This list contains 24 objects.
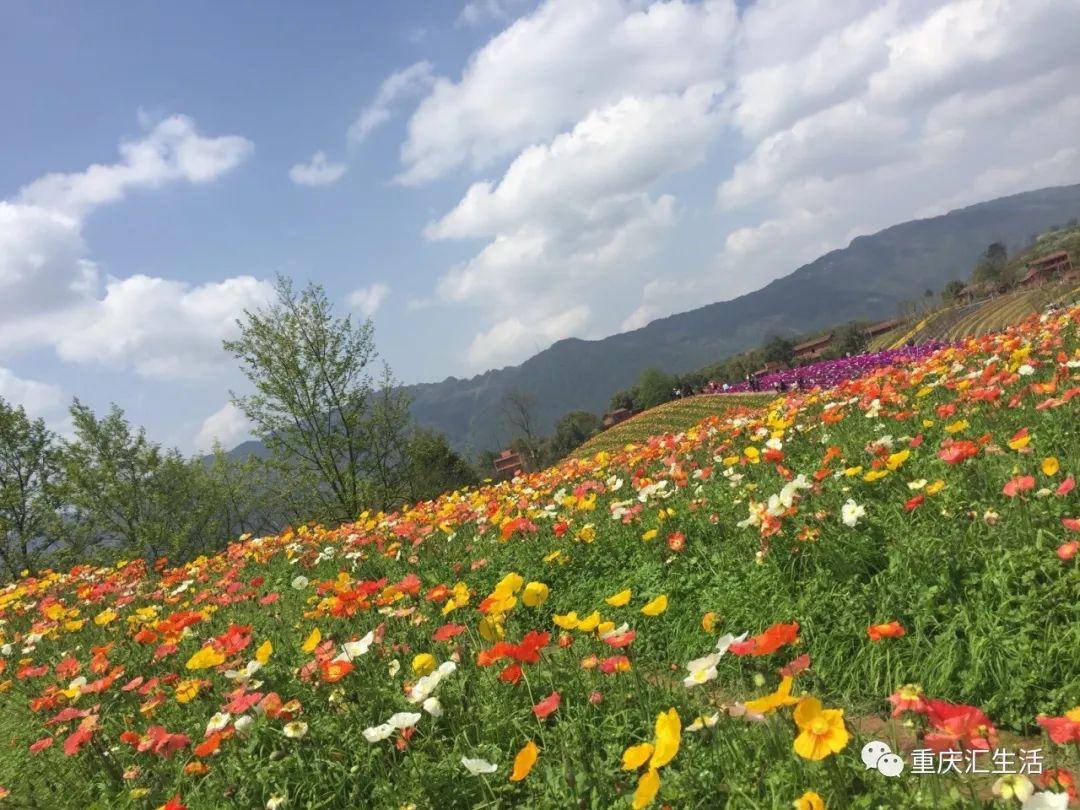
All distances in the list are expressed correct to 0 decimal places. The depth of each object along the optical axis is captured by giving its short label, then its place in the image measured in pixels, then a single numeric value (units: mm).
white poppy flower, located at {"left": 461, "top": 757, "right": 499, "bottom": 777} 2326
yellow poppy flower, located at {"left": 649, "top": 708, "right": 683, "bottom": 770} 1922
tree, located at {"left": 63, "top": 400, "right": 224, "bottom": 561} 28344
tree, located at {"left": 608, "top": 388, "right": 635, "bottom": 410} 110188
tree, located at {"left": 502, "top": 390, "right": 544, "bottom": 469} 75500
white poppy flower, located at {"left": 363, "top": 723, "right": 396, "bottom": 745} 2598
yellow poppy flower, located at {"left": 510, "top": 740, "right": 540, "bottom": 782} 2204
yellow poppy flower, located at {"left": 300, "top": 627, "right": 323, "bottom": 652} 3549
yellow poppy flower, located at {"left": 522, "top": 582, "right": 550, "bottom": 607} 3251
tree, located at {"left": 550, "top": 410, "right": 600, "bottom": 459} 94706
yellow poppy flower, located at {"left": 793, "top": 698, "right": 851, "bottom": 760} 1762
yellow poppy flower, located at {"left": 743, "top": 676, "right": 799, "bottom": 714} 1890
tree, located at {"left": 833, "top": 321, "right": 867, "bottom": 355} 81188
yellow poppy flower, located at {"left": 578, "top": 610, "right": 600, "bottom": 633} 2816
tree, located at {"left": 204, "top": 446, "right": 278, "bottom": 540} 25281
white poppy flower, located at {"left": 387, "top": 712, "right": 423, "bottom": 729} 2594
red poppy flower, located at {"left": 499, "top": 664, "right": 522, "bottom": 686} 2828
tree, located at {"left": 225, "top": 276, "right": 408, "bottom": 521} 24047
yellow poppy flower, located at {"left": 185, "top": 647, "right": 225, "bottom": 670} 3334
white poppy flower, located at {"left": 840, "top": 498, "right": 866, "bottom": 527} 3580
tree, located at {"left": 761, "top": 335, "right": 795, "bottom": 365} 99688
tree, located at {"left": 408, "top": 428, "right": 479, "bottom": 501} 40969
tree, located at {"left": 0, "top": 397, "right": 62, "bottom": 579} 25797
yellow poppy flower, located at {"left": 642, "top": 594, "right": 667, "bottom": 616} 2793
